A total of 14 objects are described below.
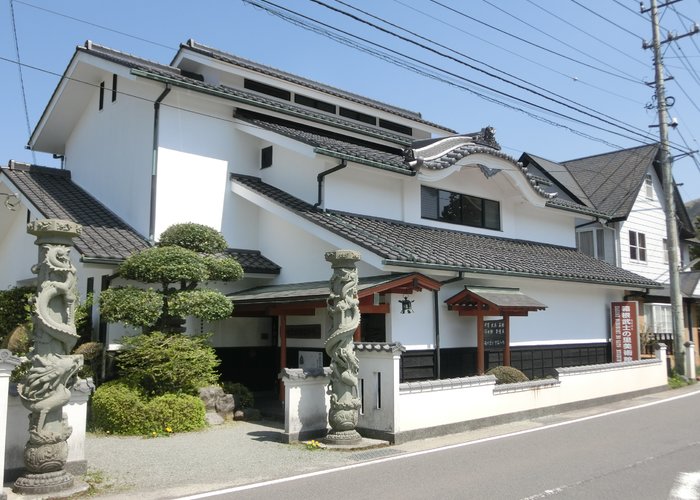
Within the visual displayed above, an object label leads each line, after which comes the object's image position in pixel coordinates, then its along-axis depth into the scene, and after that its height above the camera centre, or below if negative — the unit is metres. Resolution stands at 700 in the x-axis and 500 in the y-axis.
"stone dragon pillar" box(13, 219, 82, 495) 7.09 -0.40
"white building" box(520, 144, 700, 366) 24.42 +4.74
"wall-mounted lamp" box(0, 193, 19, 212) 16.88 +3.66
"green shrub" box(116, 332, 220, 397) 11.49 -0.63
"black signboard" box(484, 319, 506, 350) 14.89 -0.11
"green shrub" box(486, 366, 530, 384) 13.68 -1.02
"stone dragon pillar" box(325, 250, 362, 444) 10.09 -0.29
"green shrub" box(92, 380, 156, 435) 10.91 -1.49
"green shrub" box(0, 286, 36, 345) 15.02 +0.47
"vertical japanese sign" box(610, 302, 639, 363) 19.09 -0.09
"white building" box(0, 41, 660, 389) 13.74 +3.20
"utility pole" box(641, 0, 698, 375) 19.70 +4.47
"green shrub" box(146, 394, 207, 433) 11.03 -1.52
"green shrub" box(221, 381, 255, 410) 13.16 -1.38
